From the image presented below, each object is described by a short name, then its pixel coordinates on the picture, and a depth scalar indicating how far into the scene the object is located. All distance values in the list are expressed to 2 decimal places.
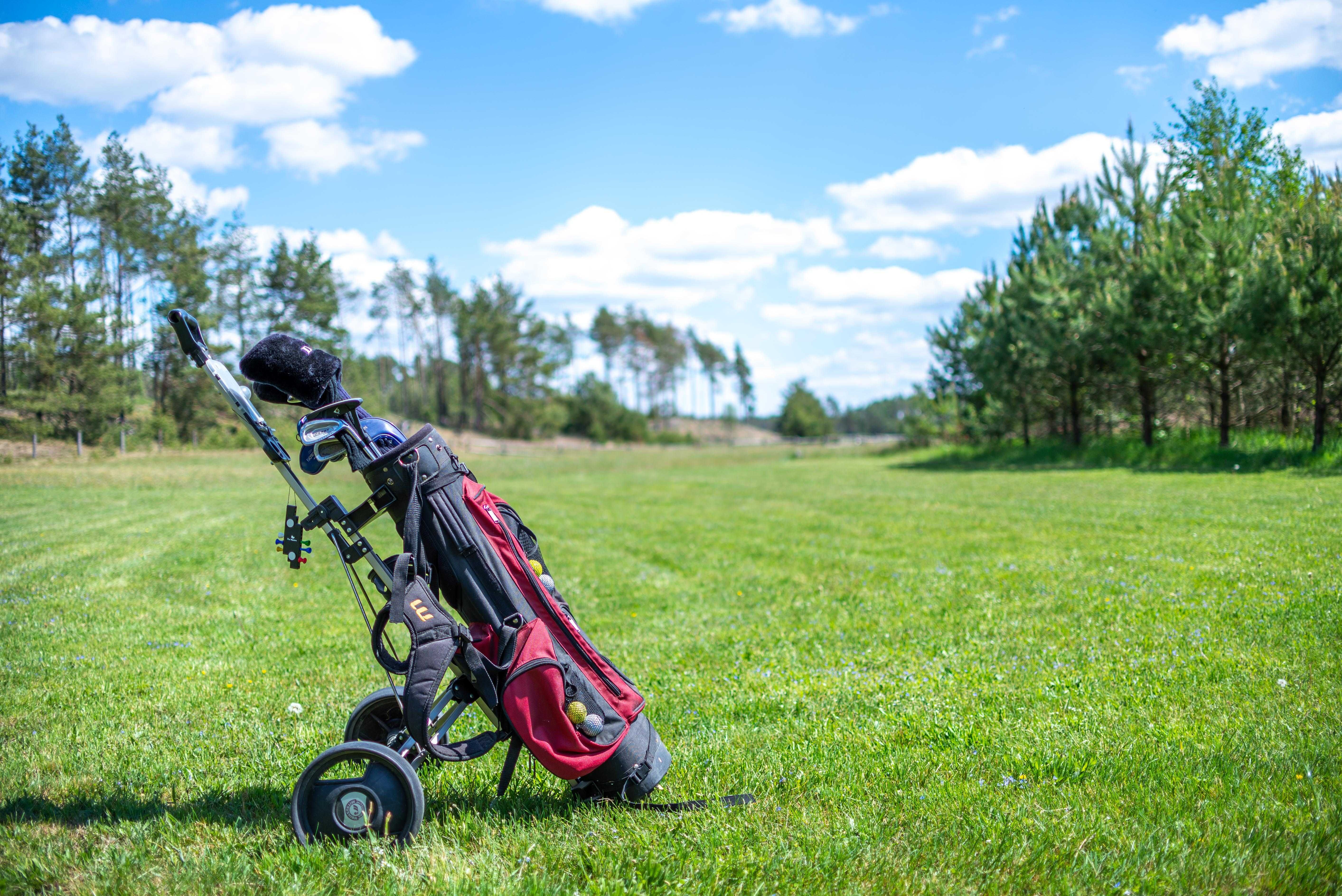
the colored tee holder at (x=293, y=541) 3.55
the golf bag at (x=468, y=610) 3.52
